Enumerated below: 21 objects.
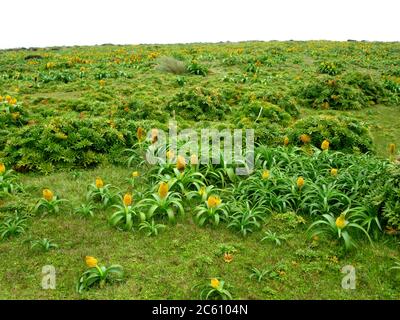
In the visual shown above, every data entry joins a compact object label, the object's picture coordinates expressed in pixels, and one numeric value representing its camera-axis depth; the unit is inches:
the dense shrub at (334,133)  306.0
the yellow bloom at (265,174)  237.3
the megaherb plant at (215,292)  159.6
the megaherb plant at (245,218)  207.6
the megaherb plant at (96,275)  166.2
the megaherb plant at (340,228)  193.6
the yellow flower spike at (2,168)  247.0
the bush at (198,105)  398.3
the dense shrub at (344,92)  451.5
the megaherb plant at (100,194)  229.9
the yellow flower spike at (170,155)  256.9
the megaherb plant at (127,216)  206.5
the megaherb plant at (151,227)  202.2
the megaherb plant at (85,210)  217.9
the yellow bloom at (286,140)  294.9
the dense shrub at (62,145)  275.3
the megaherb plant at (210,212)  209.8
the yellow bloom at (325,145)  272.9
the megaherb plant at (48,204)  219.2
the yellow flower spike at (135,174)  248.7
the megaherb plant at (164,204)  212.7
